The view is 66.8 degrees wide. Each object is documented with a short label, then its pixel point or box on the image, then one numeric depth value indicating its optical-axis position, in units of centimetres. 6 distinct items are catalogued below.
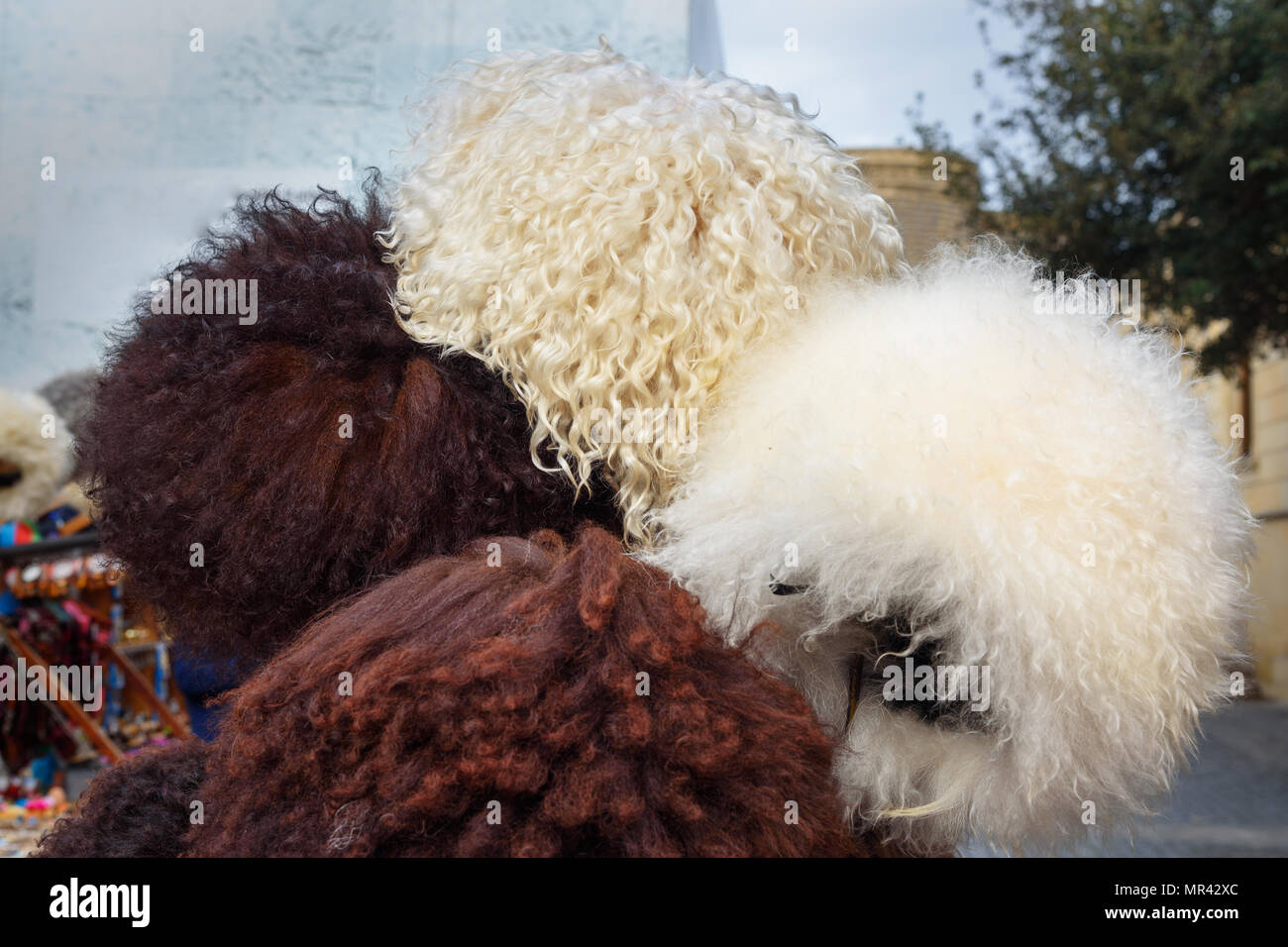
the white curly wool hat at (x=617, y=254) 86
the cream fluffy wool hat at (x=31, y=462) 284
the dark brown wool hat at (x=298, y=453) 85
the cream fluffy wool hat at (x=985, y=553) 69
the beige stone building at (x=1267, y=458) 568
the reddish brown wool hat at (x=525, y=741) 65
